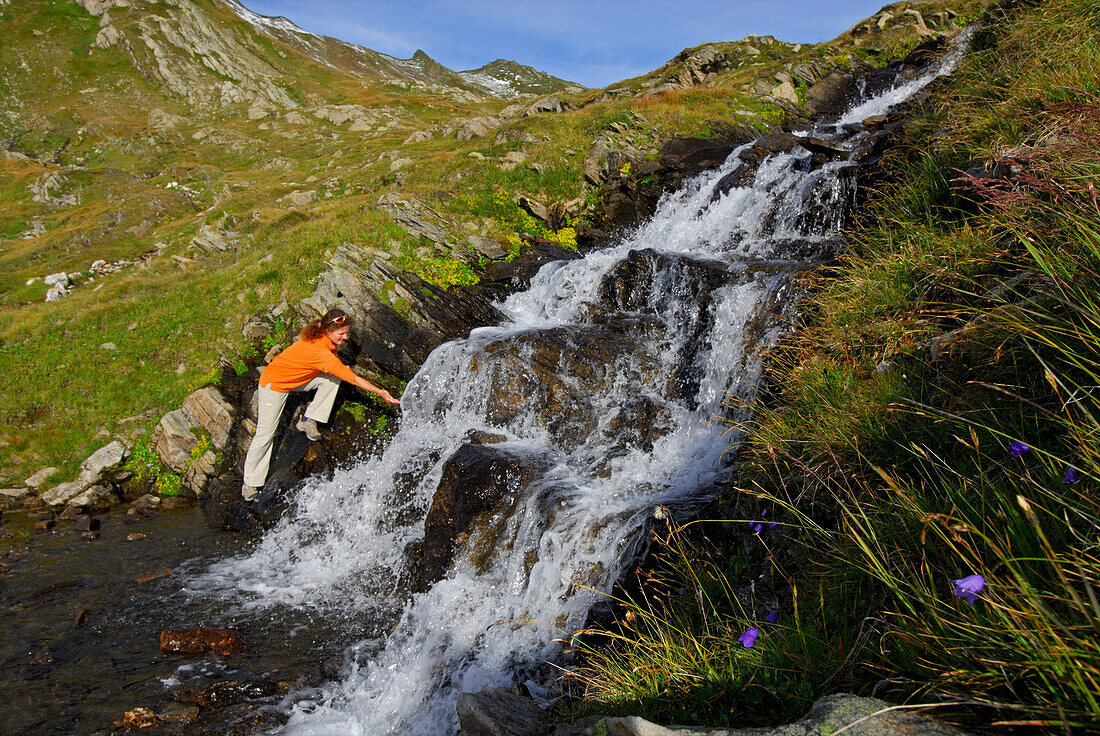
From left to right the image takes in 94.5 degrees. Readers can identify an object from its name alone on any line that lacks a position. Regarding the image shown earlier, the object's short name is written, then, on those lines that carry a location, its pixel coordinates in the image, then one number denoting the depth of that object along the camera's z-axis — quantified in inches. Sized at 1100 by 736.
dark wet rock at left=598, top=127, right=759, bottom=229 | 713.6
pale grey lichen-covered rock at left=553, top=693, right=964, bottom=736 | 66.4
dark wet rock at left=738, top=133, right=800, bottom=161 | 652.7
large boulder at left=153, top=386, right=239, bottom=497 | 469.4
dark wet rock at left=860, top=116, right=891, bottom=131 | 683.7
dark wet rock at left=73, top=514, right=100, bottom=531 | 411.8
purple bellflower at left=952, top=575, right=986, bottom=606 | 58.0
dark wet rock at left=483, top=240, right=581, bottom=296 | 585.3
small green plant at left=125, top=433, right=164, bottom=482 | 478.0
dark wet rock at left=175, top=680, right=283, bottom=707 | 231.1
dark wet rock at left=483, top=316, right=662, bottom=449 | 394.3
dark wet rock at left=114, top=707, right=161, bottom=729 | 217.0
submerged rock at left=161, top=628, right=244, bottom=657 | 267.4
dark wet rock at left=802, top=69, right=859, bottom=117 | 984.3
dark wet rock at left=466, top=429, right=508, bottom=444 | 374.0
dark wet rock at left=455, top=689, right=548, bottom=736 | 140.9
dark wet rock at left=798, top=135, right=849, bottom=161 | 587.2
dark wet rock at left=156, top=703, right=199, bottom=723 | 221.1
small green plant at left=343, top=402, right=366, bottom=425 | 444.5
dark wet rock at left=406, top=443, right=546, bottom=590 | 301.7
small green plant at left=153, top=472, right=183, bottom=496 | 464.1
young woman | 398.9
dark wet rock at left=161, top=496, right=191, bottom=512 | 450.3
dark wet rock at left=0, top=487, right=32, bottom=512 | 444.1
